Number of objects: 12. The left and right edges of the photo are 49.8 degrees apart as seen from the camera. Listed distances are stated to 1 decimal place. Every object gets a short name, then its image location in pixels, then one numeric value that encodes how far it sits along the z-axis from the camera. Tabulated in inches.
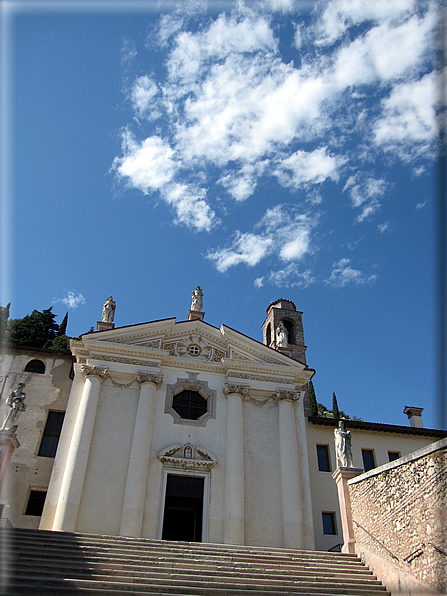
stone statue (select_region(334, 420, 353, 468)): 658.8
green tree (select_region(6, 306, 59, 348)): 1578.5
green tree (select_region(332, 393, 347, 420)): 1766.5
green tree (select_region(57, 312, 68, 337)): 1814.7
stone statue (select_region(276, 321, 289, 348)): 952.3
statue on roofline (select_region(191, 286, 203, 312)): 950.4
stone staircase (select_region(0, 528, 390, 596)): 421.4
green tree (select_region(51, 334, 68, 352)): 1568.3
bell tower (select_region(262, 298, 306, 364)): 1133.7
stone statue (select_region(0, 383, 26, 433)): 583.5
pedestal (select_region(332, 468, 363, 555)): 600.4
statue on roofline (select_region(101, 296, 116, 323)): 894.4
